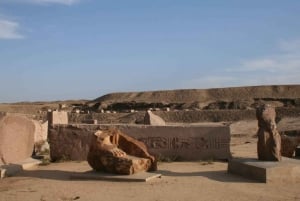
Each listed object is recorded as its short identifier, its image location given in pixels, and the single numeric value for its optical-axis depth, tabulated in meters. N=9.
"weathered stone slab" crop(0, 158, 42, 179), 9.50
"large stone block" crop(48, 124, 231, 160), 12.20
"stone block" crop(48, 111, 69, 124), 18.58
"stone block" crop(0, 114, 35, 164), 10.64
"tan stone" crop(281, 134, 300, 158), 12.17
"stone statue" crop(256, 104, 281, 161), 9.23
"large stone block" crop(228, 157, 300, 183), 8.34
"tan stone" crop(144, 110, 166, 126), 19.25
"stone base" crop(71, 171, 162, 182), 8.38
